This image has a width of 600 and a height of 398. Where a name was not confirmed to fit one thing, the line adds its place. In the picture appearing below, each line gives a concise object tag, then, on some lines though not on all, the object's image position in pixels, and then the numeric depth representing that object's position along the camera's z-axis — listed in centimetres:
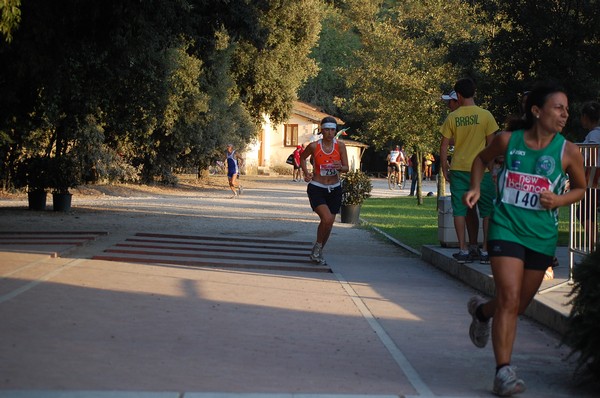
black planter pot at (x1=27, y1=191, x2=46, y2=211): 2376
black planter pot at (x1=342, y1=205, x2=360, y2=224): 2283
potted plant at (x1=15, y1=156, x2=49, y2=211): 2367
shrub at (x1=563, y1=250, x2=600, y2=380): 618
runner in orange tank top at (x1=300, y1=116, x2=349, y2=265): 1360
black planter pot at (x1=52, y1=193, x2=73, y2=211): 2356
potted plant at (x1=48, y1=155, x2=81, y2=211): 2357
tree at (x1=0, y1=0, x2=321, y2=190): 1487
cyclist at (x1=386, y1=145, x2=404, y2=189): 4926
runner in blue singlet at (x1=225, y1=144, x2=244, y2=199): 3388
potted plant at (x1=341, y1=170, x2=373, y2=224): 2280
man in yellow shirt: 1166
